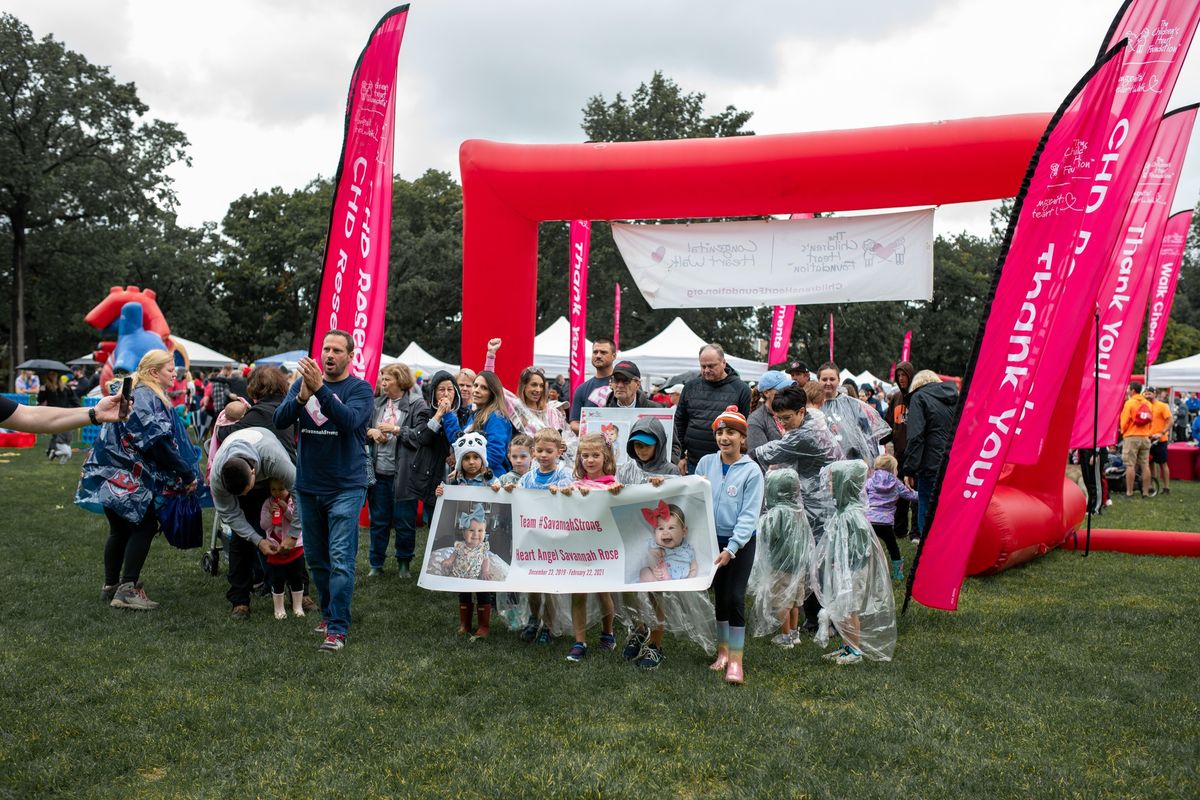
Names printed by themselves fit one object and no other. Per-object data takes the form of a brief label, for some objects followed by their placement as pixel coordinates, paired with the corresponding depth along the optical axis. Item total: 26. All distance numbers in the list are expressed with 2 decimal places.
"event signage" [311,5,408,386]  7.60
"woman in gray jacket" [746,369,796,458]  6.55
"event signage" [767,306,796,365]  15.77
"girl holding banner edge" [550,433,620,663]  5.21
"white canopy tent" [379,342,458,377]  22.87
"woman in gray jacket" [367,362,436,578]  7.07
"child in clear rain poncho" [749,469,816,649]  5.43
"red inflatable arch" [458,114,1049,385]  7.76
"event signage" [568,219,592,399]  12.11
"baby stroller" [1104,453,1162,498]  14.44
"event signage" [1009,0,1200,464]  5.42
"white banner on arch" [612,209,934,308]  8.62
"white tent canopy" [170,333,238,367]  29.22
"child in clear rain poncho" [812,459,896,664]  5.32
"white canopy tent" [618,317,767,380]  20.70
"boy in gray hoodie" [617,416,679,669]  5.21
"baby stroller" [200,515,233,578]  7.26
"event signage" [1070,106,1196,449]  8.78
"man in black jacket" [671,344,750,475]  6.80
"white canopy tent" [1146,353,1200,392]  19.73
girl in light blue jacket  4.86
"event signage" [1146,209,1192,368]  11.97
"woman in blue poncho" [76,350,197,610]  5.96
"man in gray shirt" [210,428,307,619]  5.52
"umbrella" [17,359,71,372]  27.36
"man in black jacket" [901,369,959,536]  7.93
